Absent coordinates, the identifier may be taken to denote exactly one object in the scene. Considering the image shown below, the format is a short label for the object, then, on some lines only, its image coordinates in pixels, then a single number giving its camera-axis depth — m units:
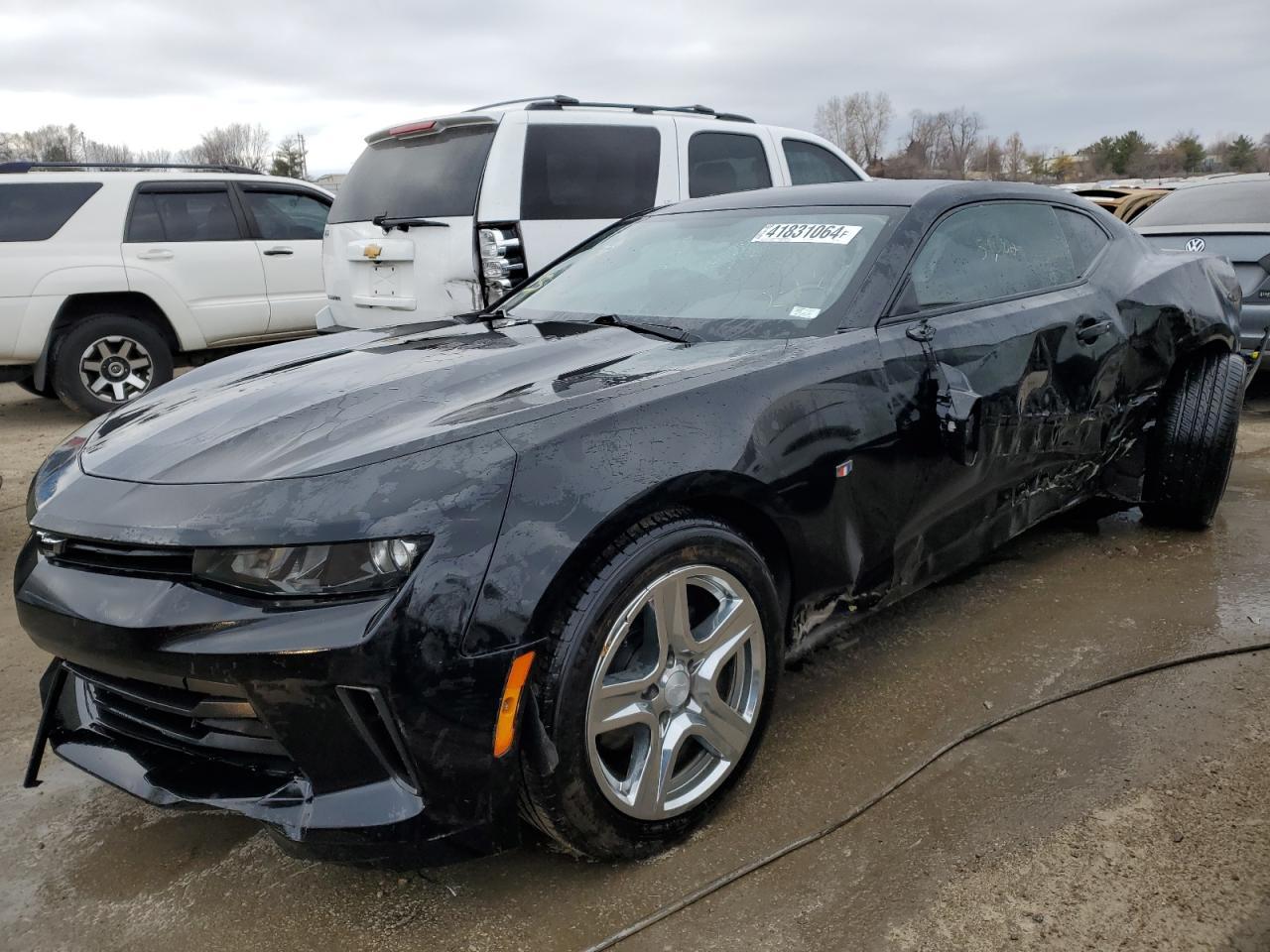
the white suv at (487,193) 5.29
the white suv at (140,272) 6.49
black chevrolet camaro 1.74
